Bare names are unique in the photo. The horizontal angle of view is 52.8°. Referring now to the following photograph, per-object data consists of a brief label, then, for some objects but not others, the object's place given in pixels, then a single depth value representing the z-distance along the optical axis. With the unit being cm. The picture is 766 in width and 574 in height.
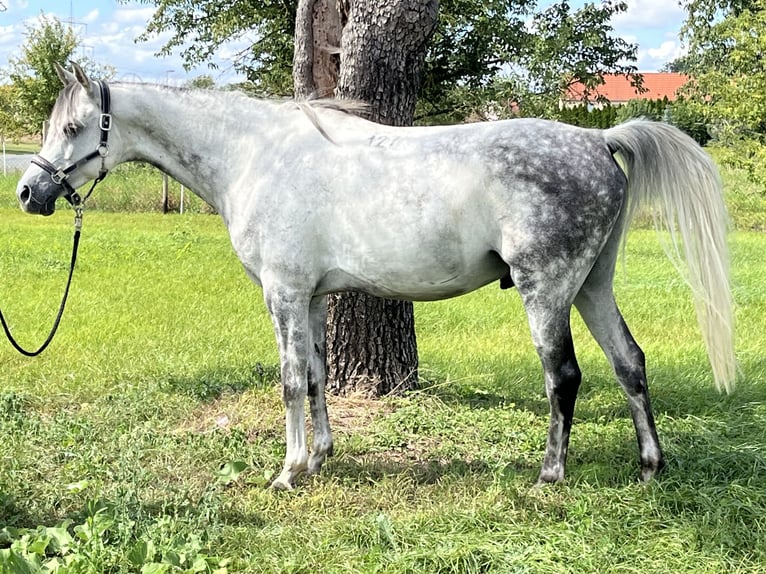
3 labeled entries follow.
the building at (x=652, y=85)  6054
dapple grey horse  352
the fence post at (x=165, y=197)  1973
